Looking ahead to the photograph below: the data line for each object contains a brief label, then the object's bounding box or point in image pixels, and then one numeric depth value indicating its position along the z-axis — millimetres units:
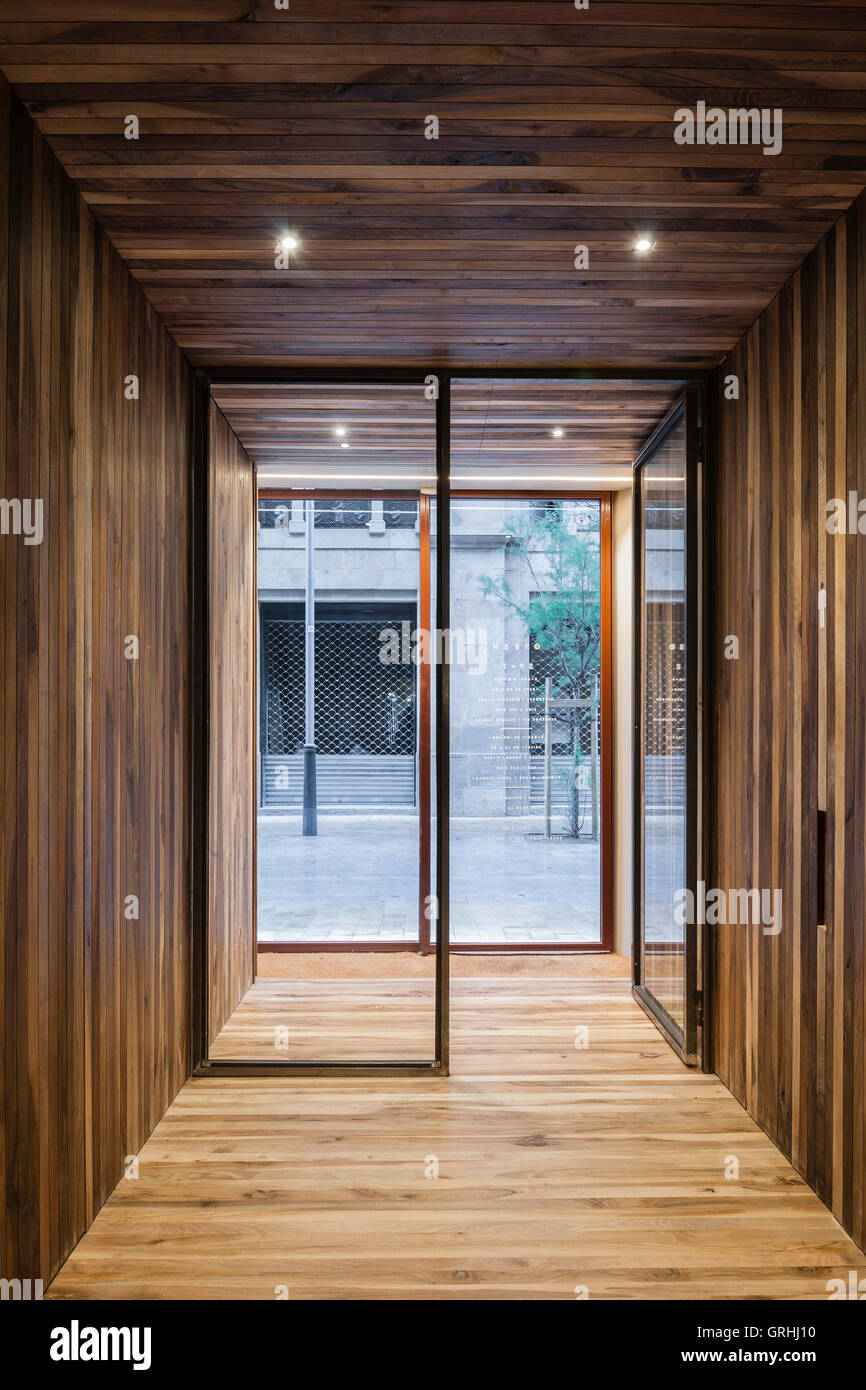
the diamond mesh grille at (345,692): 3926
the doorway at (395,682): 3695
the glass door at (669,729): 3668
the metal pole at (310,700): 3939
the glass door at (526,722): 4684
